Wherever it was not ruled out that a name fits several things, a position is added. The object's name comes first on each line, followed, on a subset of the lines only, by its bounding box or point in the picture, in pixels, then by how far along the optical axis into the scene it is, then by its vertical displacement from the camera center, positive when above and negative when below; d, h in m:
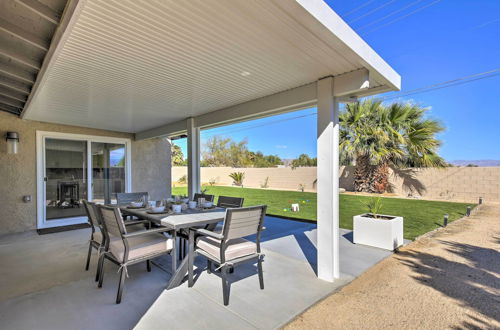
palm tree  8.90 +0.99
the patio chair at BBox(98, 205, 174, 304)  2.52 -0.88
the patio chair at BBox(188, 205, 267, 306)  2.43 -0.85
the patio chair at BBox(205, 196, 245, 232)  3.72 -0.58
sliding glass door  5.85 -0.23
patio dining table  2.65 -0.62
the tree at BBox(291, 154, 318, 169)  21.65 +0.36
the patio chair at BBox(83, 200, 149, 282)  2.96 -0.77
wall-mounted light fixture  5.15 +0.49
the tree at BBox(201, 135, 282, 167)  25.61 +1.07
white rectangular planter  3.91 -1.09
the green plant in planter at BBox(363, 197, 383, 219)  4.34 -0.75
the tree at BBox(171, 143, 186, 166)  24.23 +0.83
